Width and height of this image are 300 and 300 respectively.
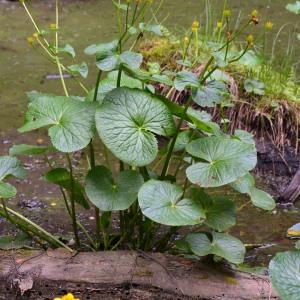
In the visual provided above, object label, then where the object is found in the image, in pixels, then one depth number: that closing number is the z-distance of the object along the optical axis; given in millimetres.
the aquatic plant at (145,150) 1543
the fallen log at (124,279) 1598
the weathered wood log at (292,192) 2042
